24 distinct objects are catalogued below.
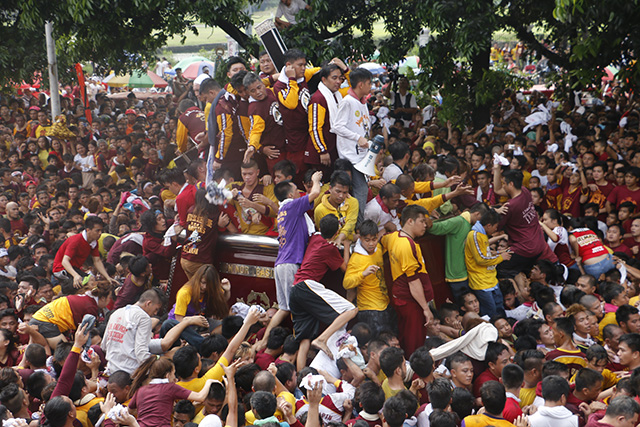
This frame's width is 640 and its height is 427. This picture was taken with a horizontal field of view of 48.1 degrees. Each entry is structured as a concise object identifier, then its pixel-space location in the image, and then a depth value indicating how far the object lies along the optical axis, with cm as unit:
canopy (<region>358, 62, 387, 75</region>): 3331
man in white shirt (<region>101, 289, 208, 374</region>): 704
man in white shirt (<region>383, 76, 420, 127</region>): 1680
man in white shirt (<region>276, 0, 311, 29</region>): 1222
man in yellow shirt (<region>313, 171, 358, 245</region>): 807
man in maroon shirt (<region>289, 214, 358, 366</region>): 732
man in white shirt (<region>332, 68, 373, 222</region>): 849
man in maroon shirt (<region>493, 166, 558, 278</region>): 953
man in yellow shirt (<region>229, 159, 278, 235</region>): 848
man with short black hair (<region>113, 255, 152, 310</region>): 870
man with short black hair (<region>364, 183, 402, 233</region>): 823
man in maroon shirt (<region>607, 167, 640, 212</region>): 1092
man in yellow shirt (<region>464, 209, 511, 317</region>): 870
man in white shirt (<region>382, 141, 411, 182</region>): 897
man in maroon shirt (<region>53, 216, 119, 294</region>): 1019
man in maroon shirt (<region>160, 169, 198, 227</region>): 889
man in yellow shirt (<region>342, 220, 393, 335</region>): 758
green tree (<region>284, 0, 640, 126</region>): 1069
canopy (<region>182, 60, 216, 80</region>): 2858
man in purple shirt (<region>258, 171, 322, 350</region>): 778
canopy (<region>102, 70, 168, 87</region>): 2961
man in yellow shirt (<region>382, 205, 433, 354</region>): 760
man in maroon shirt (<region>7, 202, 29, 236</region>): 1273
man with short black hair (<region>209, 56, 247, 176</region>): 914
